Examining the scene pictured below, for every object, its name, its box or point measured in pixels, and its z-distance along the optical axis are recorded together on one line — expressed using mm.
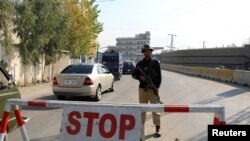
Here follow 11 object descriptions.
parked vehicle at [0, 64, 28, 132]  6668
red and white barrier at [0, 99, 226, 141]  4766
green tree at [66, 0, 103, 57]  35906
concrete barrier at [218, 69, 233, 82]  27641
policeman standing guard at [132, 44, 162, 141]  7677
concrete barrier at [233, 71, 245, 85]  24859
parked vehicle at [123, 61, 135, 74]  40388
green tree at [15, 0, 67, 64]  19578
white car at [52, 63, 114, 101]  13141
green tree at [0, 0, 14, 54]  16125
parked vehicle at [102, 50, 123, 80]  31375
